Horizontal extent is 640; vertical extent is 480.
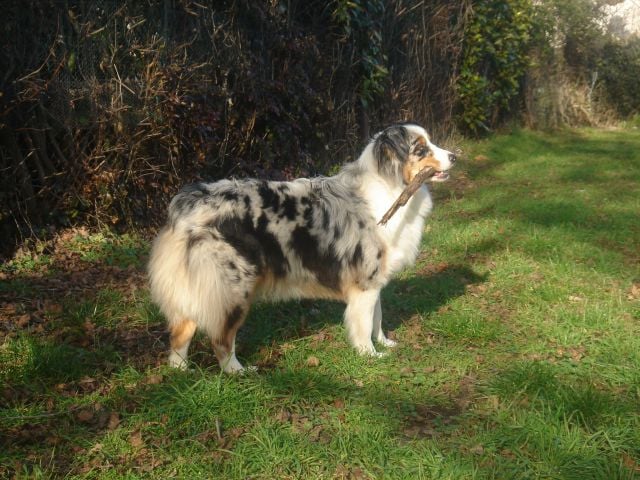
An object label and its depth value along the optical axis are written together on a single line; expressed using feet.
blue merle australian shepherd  11.98
